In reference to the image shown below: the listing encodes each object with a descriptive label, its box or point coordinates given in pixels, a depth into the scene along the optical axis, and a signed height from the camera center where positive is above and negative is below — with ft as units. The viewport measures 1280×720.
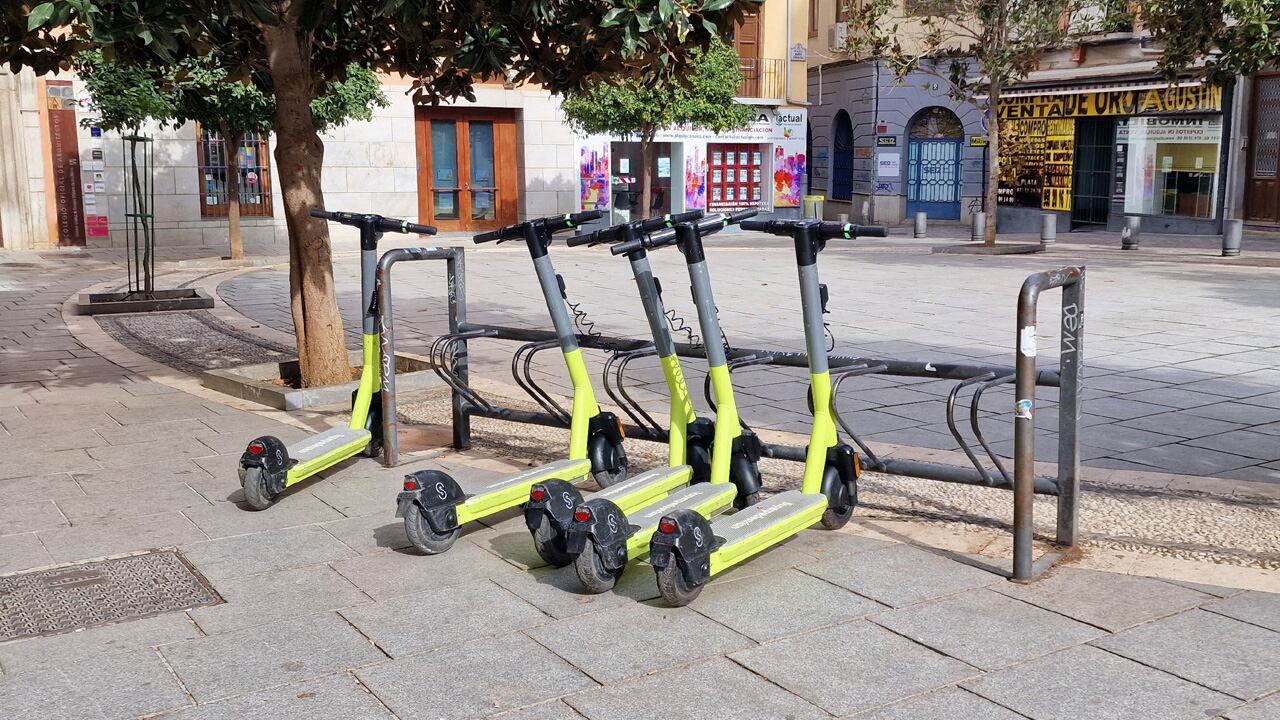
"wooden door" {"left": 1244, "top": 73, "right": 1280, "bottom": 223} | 74.84 +1.11
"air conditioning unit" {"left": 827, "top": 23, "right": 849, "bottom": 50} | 104.83 +12.23
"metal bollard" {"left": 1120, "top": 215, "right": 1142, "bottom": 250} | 66.39 -3.26
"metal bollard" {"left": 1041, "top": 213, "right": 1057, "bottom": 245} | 71.21 -3.13
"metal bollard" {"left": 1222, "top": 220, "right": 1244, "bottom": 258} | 59.21 -3.13
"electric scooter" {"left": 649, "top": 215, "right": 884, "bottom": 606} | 12.62 -3.80
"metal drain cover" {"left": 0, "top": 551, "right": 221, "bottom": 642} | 12.72 -4.57
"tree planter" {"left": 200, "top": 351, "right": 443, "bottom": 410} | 23.94 -4.27
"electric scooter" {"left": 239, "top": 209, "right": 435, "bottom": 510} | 16.51 -3.82
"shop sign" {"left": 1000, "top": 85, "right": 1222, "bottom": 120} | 78.64 +4.96
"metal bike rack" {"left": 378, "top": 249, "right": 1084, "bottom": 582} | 13.46 -2.62
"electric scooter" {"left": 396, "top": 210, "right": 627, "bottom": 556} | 14.60 -3.89
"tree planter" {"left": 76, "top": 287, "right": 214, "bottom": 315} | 41.29 -4.24
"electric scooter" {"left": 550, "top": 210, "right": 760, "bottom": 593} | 13.09 -3.70
